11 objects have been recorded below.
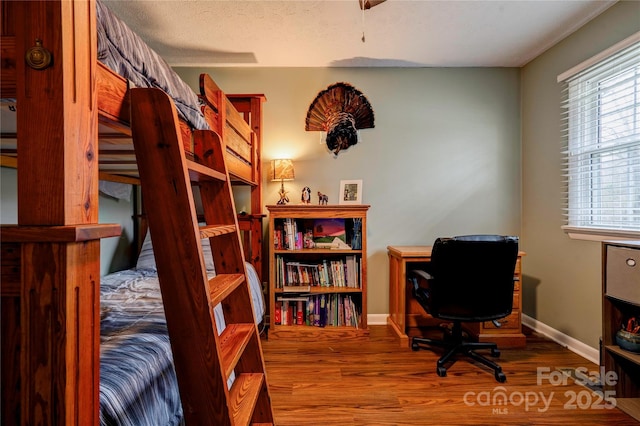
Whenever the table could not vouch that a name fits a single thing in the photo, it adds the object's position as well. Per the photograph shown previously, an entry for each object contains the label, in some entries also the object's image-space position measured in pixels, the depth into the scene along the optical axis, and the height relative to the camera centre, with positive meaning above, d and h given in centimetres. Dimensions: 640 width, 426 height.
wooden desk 246 -85
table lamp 278 +37
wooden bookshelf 263 -61
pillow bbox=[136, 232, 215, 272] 240 -36
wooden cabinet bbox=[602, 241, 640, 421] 163 -64
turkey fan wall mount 295 +93
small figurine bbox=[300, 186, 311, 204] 287 +14
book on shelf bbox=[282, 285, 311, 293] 264 -68
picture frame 298 +19
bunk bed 54 -3
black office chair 194 -46
